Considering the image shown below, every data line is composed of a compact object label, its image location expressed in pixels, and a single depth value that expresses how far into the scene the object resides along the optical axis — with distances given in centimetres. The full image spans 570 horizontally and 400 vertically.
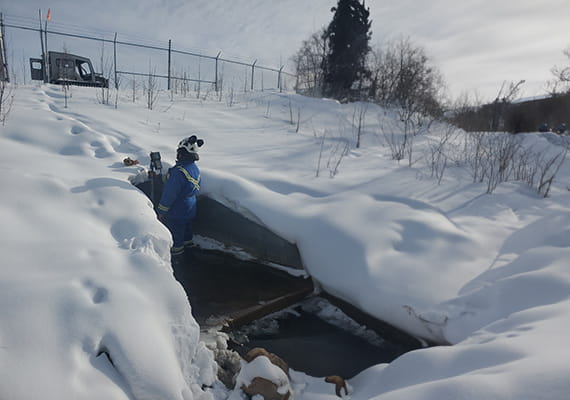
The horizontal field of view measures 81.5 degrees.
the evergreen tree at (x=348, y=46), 2009
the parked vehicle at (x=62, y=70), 1179
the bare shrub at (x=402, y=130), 717
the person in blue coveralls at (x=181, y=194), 430
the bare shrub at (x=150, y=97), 891
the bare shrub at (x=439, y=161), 574
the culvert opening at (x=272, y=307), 319
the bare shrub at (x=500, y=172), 559
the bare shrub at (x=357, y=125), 797
